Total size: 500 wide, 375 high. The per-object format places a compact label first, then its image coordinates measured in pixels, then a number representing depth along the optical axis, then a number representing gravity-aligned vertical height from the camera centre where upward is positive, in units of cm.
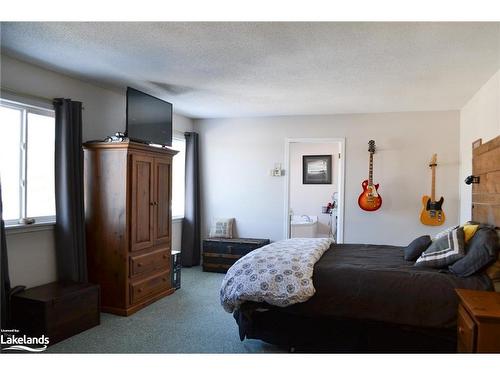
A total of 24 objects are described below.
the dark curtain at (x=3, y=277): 265 -73
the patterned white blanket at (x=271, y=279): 245 -70
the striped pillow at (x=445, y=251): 250 -49
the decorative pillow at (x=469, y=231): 264 -36
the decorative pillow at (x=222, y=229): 533 -70
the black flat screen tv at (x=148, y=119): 353 +70
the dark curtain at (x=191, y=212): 530 -44
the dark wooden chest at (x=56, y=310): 268 -102
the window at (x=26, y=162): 297 +18
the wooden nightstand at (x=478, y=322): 169 -70
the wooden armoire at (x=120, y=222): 338 -39
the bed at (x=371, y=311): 231 -88
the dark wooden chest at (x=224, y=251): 492 -96
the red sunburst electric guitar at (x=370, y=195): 477 -15
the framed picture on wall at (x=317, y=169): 721 +30
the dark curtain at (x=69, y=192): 320 -9
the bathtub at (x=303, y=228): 667 -85
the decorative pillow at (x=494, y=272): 225 -57
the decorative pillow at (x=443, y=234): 278 -40
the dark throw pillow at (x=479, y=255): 227 -46
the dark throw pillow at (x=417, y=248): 289 -54
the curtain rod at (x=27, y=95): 287 +75
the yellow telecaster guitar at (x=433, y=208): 456 -32
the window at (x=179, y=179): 533 +6
